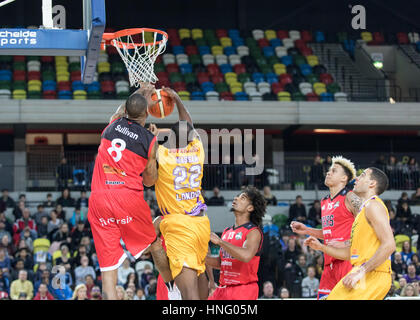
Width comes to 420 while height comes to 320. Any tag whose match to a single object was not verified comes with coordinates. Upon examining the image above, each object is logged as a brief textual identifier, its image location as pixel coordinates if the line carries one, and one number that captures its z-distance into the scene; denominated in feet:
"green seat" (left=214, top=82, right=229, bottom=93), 69.51
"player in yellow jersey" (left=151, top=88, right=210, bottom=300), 21.13
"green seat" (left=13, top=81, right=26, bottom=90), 66.77
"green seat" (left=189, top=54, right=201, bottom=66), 73.55
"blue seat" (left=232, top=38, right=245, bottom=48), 78.33
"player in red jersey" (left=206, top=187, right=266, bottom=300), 22.76
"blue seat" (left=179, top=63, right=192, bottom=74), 71.97
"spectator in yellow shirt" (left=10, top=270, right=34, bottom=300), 42.29
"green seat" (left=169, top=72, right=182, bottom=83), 69.51
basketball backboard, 23.47
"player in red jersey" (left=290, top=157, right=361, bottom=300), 23.65
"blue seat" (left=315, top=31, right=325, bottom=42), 82.43
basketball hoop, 26.40
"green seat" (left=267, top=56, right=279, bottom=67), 75.36
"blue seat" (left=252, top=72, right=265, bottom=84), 71.72
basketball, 22.25
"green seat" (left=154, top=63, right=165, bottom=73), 70.59
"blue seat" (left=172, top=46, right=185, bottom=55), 75.30
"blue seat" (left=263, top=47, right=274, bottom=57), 77.13
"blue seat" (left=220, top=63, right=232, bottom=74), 72.84
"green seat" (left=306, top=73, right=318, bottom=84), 72.69
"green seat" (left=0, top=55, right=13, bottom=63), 70.83
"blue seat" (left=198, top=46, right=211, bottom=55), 75.97
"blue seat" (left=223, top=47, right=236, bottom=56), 76.43
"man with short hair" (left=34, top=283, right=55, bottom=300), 40.32
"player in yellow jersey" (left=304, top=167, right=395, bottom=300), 17.47
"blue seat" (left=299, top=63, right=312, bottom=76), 74.18
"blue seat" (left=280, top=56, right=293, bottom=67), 75.61
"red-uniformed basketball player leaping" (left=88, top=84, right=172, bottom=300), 20.06
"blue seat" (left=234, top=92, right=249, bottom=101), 67.62
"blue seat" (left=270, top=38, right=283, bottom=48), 79.38
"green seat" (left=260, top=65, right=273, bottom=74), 73.51
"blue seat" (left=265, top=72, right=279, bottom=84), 71.82
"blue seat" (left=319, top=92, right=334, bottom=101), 68.55
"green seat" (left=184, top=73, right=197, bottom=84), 70.36
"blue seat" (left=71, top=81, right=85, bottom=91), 66.69
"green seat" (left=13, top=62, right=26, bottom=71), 70.13
